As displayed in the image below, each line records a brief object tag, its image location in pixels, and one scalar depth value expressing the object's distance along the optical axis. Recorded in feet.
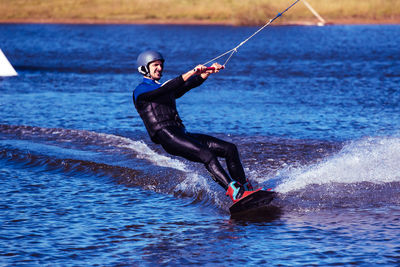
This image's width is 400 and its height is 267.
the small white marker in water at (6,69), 183.21
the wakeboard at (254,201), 55.93
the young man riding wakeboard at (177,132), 57.16
